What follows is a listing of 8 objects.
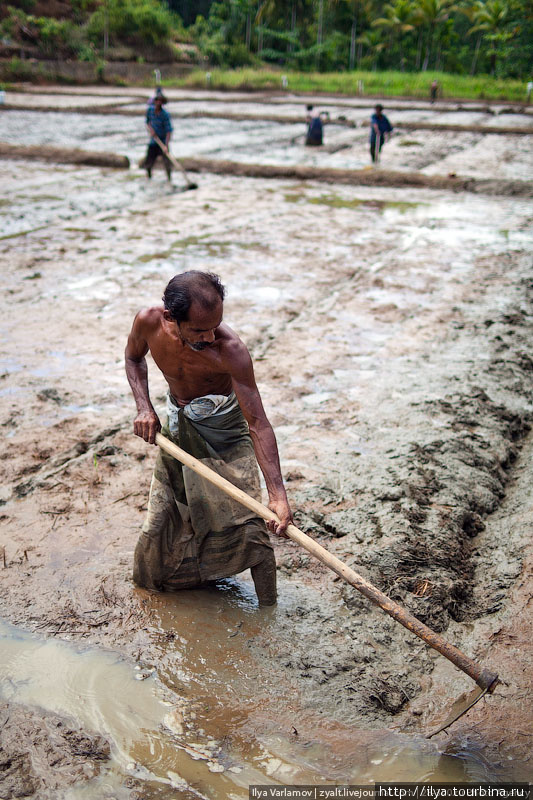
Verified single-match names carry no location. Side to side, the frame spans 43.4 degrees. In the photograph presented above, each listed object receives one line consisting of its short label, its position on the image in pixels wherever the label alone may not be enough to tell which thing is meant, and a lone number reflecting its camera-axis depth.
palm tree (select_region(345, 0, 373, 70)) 31.21
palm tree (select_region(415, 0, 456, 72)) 28.87
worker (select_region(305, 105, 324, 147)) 15.16
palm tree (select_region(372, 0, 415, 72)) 28.95
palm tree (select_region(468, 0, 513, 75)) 28.50
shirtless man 2.55
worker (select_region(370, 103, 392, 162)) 12.48
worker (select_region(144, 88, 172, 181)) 11.02
